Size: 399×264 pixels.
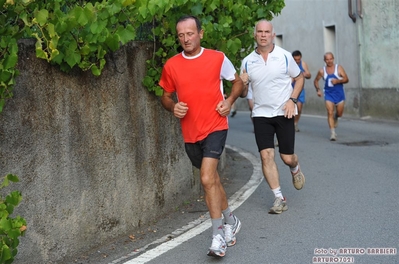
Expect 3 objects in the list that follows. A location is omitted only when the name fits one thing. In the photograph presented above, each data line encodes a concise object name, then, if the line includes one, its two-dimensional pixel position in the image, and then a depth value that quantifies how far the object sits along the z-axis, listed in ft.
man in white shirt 42.64
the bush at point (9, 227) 25.95
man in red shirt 33.90
